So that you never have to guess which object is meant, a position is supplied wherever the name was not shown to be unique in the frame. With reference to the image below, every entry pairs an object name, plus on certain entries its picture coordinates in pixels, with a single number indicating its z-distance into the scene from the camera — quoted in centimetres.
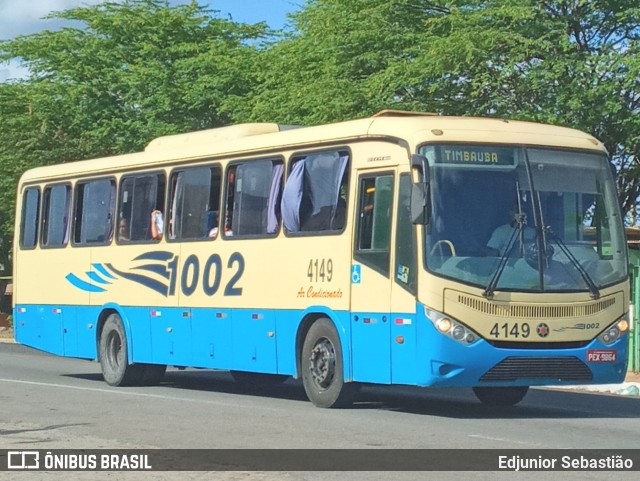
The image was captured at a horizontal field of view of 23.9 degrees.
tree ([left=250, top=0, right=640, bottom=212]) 3247
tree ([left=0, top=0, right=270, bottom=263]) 4600
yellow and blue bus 1548
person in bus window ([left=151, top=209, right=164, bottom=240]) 2069
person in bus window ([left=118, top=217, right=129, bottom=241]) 2164
